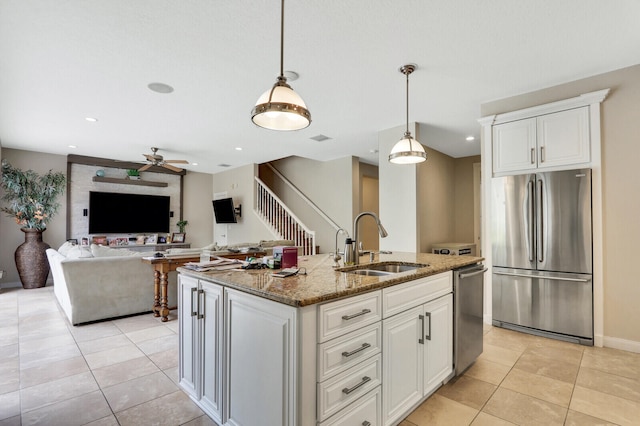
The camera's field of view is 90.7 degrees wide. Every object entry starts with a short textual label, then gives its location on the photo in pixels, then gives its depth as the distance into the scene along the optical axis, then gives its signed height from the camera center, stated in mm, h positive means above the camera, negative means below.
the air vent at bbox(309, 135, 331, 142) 5500 +1420
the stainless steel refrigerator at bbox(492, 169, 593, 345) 3193 -398
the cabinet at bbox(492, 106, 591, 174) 3256 +829
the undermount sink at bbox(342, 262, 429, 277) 2400 -407
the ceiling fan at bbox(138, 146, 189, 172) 5938 +1103
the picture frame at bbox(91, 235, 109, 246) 7220 -497
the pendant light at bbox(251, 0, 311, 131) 1794 +666
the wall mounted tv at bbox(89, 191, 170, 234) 7281 +129
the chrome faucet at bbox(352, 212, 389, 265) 2422 -171
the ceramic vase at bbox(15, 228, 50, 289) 6047 -817
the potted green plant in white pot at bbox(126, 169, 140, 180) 7820 +1108
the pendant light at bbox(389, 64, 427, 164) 2934 +635
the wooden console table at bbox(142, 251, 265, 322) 3947 -721
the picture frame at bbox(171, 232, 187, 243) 8383 -506
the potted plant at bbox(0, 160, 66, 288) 6047 +66
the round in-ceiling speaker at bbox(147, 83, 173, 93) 3444 +1453
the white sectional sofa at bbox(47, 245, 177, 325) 3785 -830
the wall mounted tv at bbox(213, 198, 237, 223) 8258 +203
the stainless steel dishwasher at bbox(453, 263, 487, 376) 2477 -797
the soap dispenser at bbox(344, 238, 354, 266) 2440 -274
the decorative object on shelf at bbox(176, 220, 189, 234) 8539 -187
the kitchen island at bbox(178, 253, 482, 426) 1427 -683
